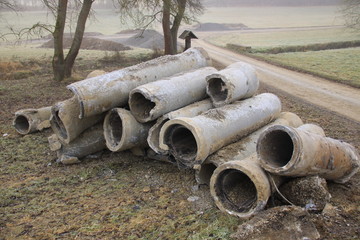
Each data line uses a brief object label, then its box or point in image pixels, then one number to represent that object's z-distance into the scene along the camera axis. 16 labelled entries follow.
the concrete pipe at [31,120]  9.31
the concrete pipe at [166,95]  6.51
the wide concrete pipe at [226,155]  5.88
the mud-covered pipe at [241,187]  4.99
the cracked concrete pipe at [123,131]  6.68
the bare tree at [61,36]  14.11
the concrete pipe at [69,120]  7.12
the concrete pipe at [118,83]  6.73
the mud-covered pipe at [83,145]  7.54
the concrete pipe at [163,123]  6.31
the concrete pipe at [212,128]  5.70
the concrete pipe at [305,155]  4.84
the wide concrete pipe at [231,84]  6.92
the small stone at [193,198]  5.88
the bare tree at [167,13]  15.45
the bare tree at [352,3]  26.42
